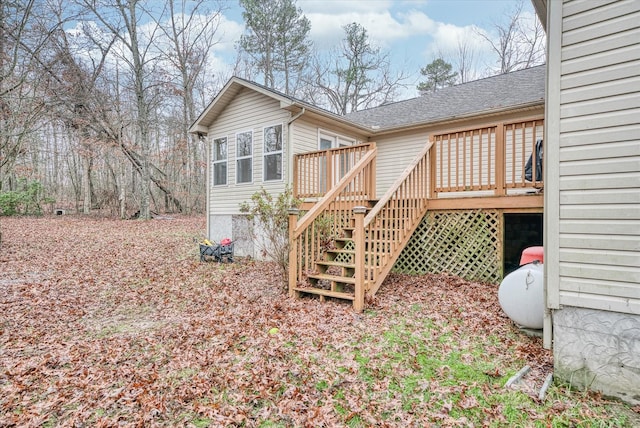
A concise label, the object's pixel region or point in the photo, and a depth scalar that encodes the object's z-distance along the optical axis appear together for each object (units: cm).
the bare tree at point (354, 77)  2122
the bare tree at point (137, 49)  1609
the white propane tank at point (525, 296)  383
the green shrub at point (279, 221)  601
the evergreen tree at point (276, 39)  2058
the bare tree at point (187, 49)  1862
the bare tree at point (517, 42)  1775
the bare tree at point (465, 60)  2136
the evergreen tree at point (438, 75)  2153
